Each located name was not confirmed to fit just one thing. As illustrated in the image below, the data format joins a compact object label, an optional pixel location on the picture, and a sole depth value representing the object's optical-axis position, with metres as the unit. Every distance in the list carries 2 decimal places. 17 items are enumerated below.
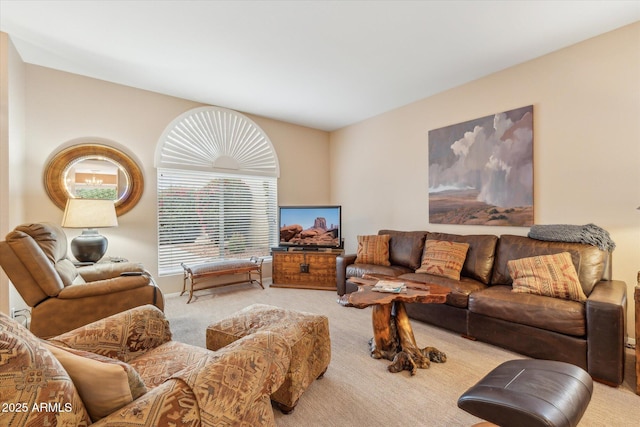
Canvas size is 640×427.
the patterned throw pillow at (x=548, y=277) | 2.29
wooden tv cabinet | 4.39
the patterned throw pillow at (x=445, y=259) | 3.12
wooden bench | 3.79
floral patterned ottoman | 1.70
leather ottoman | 1.13
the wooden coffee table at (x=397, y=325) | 2.14
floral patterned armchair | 0.66
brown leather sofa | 1.94
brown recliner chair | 1.90
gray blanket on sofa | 2.50
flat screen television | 4.51
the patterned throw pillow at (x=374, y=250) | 3.89
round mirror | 3.26
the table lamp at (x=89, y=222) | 2.91
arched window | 4.05
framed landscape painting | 3.12
